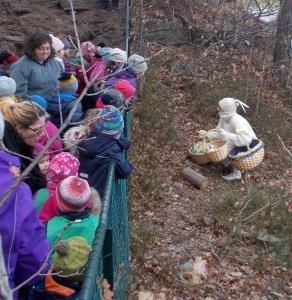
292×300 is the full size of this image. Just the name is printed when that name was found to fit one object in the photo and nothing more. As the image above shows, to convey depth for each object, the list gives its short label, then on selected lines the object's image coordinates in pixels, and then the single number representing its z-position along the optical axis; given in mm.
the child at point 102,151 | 3375
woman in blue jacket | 4159
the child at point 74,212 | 2342
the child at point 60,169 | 2809
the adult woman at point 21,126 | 2784
